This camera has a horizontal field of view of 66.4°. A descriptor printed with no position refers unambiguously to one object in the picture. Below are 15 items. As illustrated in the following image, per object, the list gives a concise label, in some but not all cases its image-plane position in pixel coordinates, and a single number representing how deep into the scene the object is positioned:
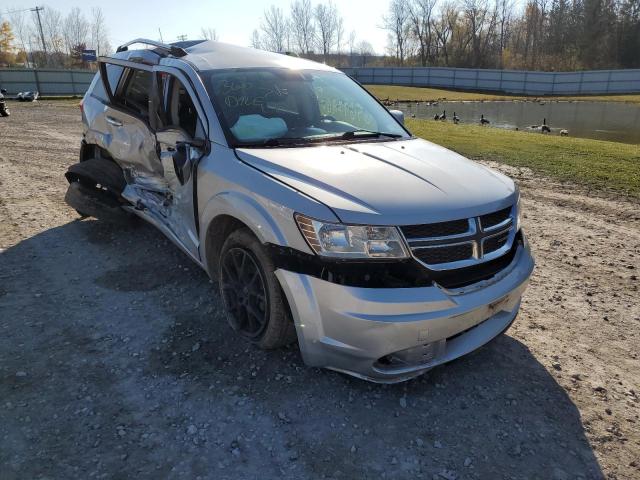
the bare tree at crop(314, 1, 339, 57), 90.25
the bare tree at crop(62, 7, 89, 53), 79.19
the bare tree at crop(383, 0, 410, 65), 87.81
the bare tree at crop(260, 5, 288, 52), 85.81
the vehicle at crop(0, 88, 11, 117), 18.25
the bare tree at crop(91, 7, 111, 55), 79.81
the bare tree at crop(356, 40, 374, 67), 84.34
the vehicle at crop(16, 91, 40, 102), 30.25
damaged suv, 2.54
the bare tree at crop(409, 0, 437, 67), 84.12
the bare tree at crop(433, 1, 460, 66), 80.88
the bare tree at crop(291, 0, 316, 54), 89.19
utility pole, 72.32
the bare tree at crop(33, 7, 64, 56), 78.44
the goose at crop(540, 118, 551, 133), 18.85
